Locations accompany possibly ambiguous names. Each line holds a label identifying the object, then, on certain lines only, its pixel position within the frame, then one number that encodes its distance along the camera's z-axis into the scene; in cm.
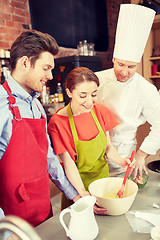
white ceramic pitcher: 75
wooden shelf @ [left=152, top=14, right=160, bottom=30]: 297
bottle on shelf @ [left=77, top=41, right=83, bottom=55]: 397
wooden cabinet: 337
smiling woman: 119
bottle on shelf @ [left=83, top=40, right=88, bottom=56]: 396
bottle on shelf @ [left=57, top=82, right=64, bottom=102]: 357
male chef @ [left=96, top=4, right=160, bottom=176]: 143
